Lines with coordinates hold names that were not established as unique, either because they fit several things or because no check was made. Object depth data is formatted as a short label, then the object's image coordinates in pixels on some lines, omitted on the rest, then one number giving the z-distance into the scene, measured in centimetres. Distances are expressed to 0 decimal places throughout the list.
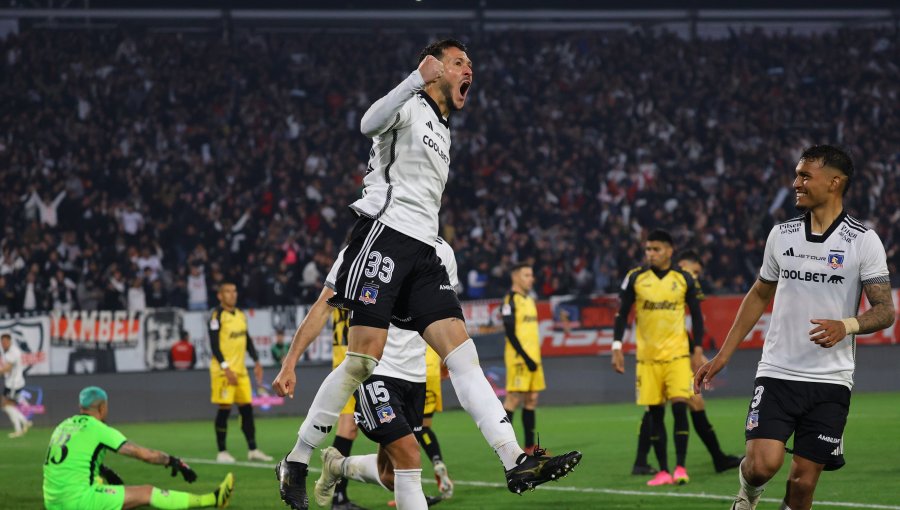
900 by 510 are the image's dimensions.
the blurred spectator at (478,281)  2505
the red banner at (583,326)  2455
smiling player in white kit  655
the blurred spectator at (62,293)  2414
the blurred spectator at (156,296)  2441
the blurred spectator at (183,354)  2305
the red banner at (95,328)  2247
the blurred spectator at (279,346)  2359
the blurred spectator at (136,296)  2420
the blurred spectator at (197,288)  2464
